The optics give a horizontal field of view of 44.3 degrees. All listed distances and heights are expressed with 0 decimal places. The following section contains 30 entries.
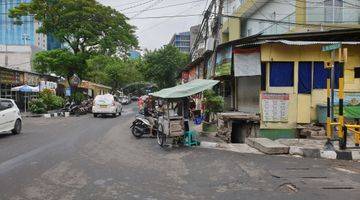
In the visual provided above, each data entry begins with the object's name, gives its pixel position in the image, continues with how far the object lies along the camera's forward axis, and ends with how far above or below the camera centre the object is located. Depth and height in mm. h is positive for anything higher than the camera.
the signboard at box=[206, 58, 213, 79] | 24197 +1906
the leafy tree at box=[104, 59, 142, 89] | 80000 +5248
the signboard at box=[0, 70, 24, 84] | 34375 +1960
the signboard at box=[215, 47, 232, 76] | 18078 +1724
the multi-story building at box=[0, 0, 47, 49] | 75500 +11675
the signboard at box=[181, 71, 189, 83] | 42769 +2605
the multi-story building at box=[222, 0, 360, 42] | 23875 +4947
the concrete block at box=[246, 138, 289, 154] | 12938 -1324
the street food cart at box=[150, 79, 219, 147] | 14789 -543
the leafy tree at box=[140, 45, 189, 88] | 59556 +5147
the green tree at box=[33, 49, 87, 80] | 43250 +3832
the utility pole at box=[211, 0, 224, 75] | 19522 +3420
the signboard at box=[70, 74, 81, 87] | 43938 +2046
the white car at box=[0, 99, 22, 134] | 18094 -699
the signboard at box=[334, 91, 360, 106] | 16453 +153
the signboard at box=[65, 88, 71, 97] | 44412 +922
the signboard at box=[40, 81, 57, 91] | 39872 +1516
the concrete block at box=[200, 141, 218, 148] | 14913 -1443
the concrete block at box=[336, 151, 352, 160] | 12280 -1448
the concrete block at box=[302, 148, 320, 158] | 12516 -1426
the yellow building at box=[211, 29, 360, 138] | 16547 +1007
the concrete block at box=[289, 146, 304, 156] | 12767 -1397
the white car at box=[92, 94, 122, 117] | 34031 -280
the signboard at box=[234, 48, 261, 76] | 16750 +1552
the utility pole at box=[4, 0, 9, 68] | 56125 +6432
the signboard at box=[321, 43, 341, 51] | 12102 +1566
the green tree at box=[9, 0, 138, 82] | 41969 +7023
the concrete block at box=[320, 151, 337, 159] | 12266 -1436
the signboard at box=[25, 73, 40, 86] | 40459 +2072
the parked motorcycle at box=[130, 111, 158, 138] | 18281 -1057
